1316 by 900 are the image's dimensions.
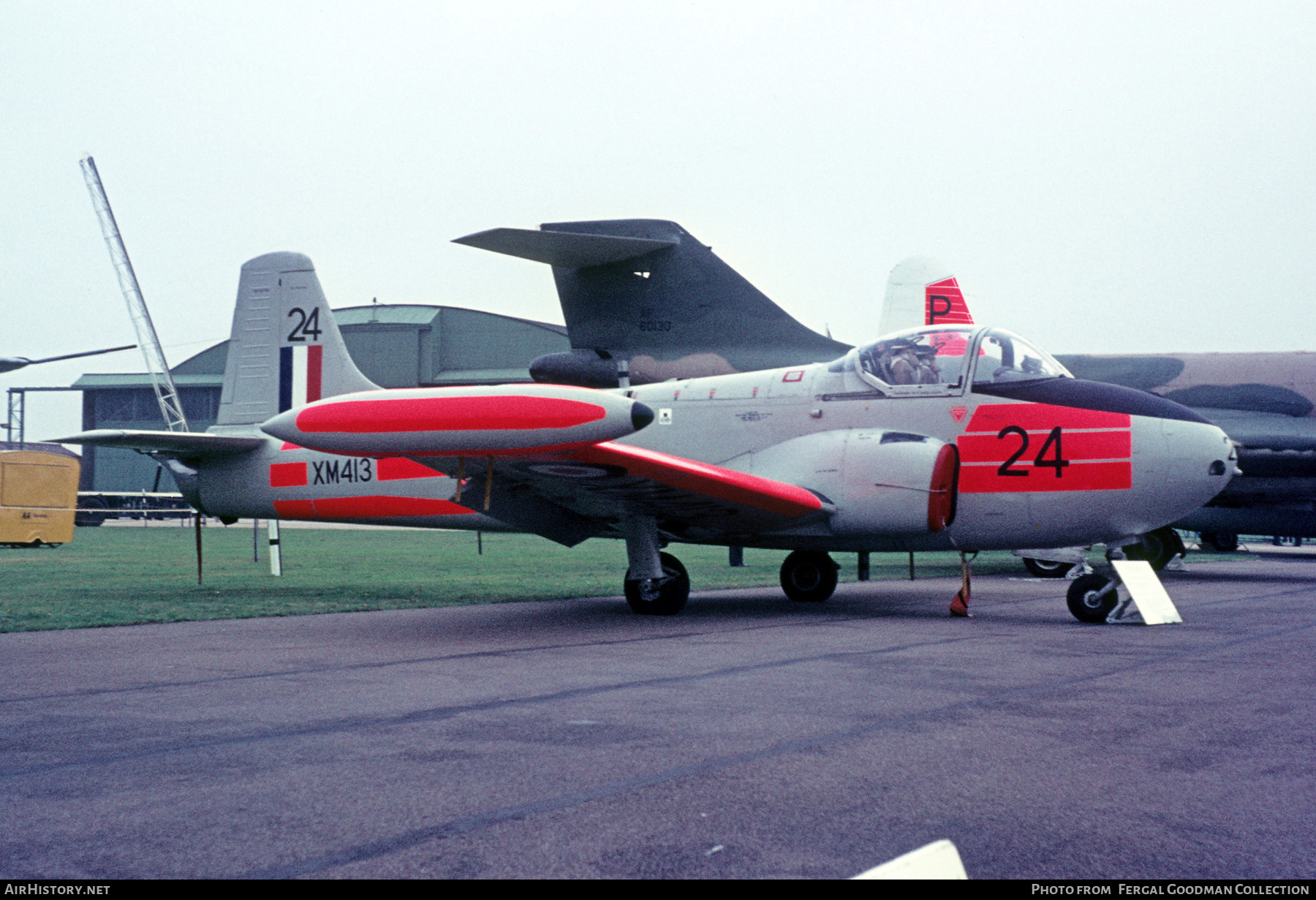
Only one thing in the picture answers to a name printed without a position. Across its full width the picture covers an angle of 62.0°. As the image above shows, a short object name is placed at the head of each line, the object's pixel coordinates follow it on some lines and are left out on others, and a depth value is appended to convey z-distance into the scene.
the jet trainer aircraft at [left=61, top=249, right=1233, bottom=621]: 8.92
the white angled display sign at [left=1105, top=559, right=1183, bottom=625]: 8.85
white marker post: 14.82
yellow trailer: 26.80
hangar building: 49.12
